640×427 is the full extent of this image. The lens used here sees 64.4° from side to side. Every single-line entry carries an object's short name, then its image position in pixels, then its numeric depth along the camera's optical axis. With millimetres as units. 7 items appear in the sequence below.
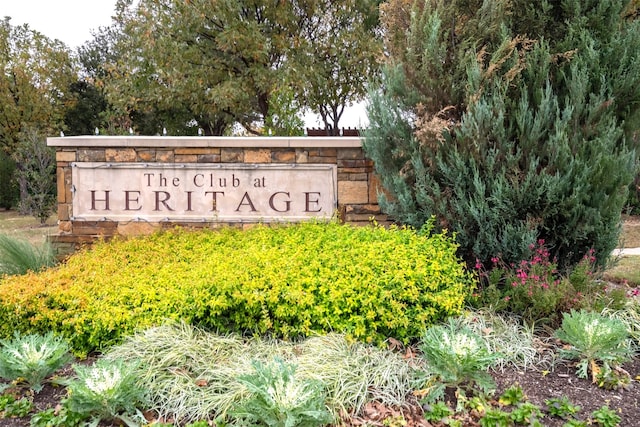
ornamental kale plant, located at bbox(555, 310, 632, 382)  3000
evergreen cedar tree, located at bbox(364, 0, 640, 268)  4156
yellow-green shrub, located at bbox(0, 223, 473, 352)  3264
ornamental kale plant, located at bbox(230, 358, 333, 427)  2373
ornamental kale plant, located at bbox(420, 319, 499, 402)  2748
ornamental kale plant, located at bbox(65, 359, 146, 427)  2510
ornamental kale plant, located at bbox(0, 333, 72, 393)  2822
